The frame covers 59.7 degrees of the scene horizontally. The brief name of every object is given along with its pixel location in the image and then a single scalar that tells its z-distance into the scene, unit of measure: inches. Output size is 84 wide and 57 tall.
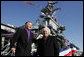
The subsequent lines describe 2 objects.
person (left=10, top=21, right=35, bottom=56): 67.9
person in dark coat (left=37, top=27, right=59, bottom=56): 65.3
